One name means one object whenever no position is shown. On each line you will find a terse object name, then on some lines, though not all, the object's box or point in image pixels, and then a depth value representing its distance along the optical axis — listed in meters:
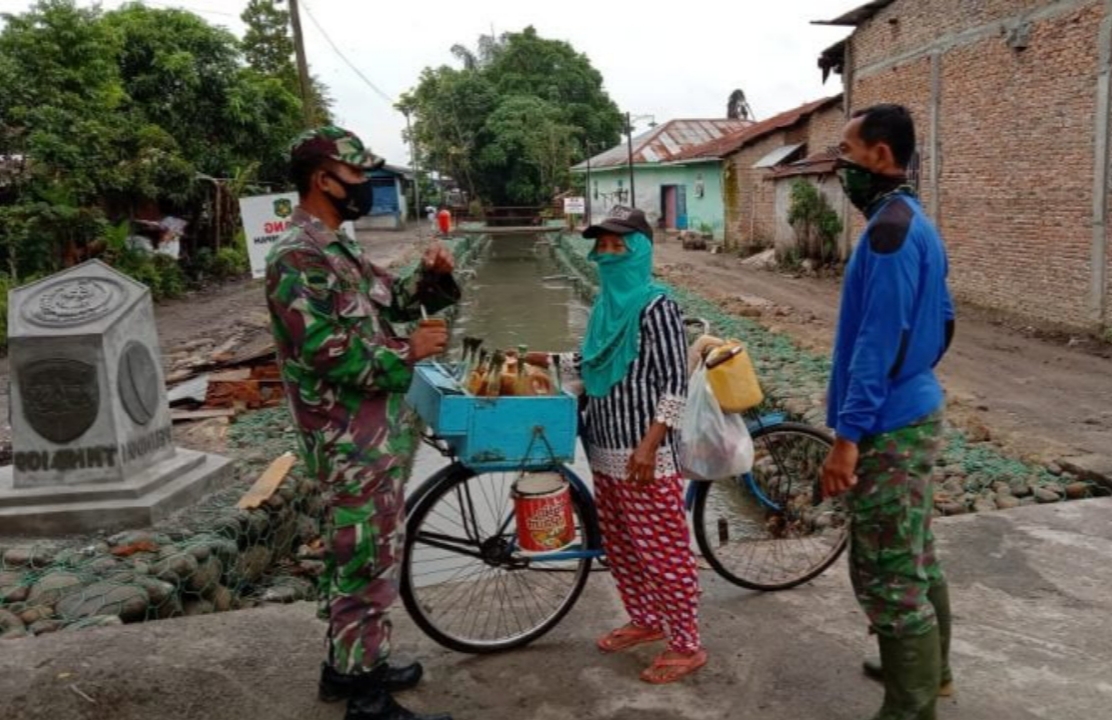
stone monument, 4.84
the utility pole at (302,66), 14.99
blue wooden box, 2.99
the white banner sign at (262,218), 9.48
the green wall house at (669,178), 29.22
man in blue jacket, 2.39
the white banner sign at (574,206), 32.30
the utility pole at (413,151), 45.45
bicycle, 3.22
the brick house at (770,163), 20.61
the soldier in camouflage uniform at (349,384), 2.57
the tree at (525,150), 42.00
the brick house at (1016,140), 10.66
